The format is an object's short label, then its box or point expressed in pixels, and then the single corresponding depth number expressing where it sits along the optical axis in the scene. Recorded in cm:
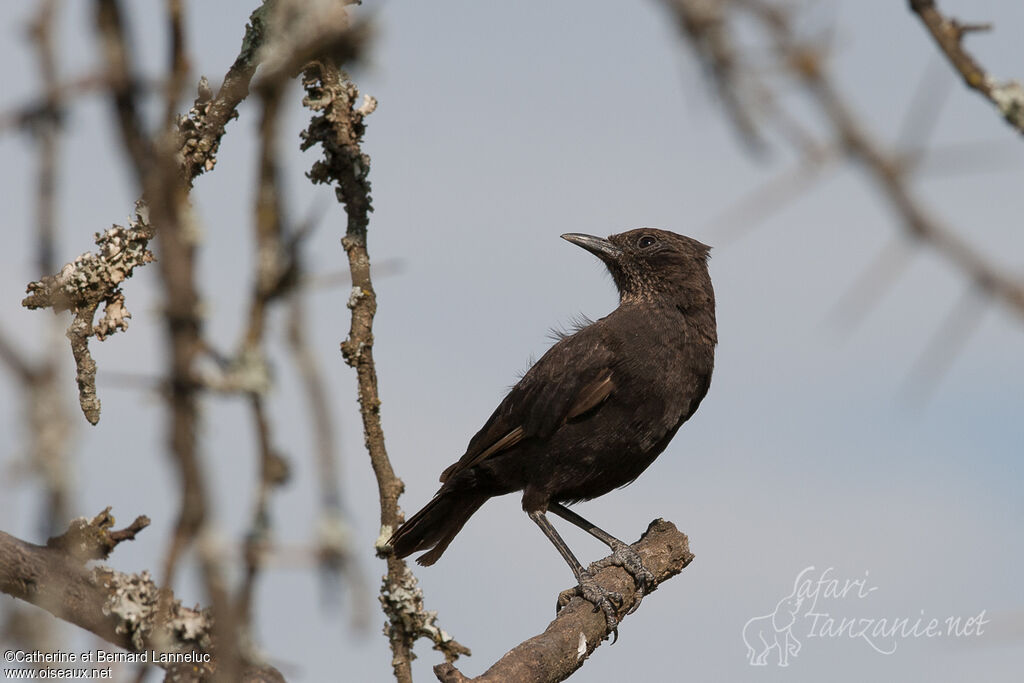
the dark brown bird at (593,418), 1188
